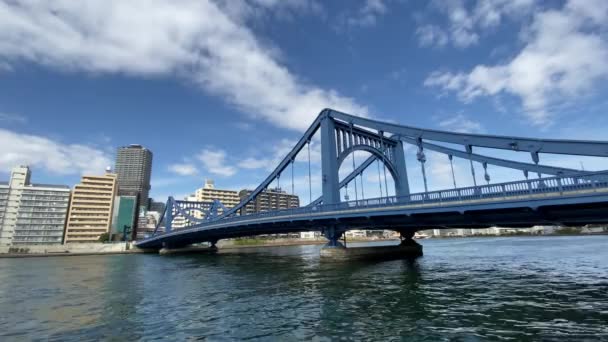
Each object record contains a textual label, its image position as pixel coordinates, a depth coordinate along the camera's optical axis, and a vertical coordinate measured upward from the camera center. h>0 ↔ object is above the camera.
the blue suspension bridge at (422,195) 17.14 +2.79
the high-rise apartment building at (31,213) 83.81 +9.87
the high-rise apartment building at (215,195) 142.62 +22.15
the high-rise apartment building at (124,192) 181.38 +31.49
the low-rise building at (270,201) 153.25 +20.50
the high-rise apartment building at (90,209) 91.19 +11.25
